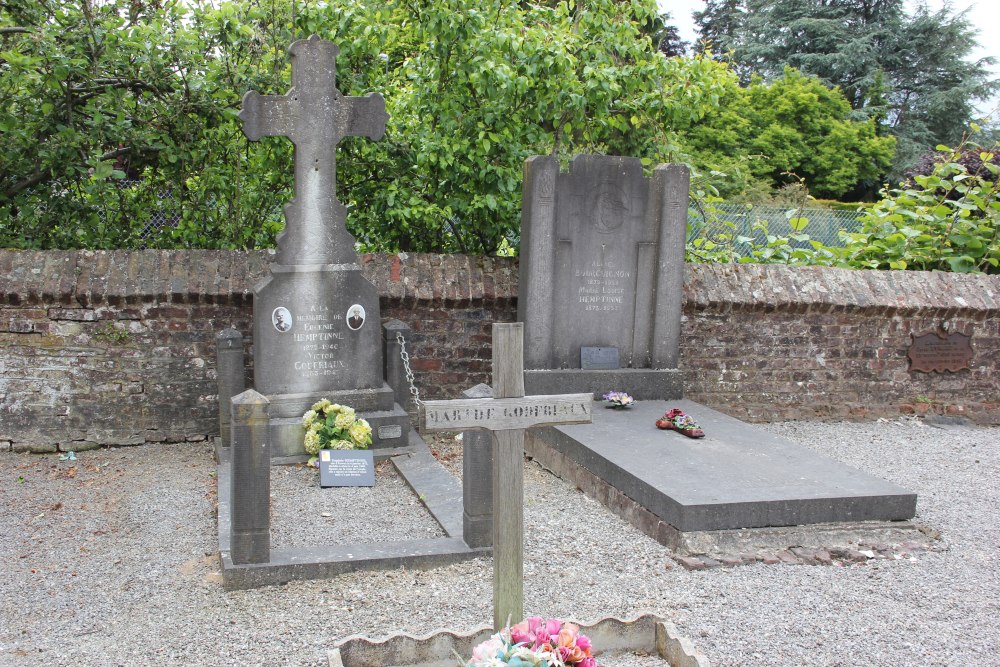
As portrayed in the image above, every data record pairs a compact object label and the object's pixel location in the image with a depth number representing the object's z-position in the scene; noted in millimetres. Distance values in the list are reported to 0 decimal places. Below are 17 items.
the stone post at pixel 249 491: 4613
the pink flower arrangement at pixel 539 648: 2832
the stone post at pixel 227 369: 7039
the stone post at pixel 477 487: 4836
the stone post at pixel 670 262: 7902
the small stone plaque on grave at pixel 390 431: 7086
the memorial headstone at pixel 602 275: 7695
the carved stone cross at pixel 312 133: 7082
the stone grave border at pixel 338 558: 4598
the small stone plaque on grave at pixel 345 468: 6309
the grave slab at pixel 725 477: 5199
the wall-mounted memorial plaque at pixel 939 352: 9125
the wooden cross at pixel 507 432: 3428
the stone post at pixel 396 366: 7637
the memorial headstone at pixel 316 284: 7012
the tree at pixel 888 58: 30422
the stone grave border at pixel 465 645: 3266
